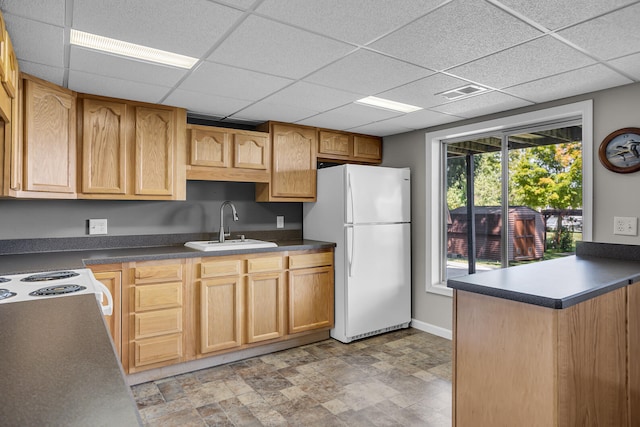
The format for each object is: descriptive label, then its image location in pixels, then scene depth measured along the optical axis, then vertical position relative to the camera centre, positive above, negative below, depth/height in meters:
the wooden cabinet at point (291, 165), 3.72 +0.44
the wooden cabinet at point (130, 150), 2.85 +0.46
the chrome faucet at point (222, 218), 3.51 -0.06
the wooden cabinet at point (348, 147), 4.03 +0.68
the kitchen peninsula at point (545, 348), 1.50 -0.56
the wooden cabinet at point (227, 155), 3.31 +0.49
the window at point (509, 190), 3.04 +0.19
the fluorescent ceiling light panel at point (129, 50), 1.94 +0.85
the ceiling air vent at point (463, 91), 2.68 +0.84
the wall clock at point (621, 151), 2.56 +0.40
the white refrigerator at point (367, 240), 3.64 -0.28
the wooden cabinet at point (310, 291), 3.53 -0.73
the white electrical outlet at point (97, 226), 3.12 -0.12
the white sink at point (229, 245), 3.17 -0.28
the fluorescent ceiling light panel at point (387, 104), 3.02 +0.85
